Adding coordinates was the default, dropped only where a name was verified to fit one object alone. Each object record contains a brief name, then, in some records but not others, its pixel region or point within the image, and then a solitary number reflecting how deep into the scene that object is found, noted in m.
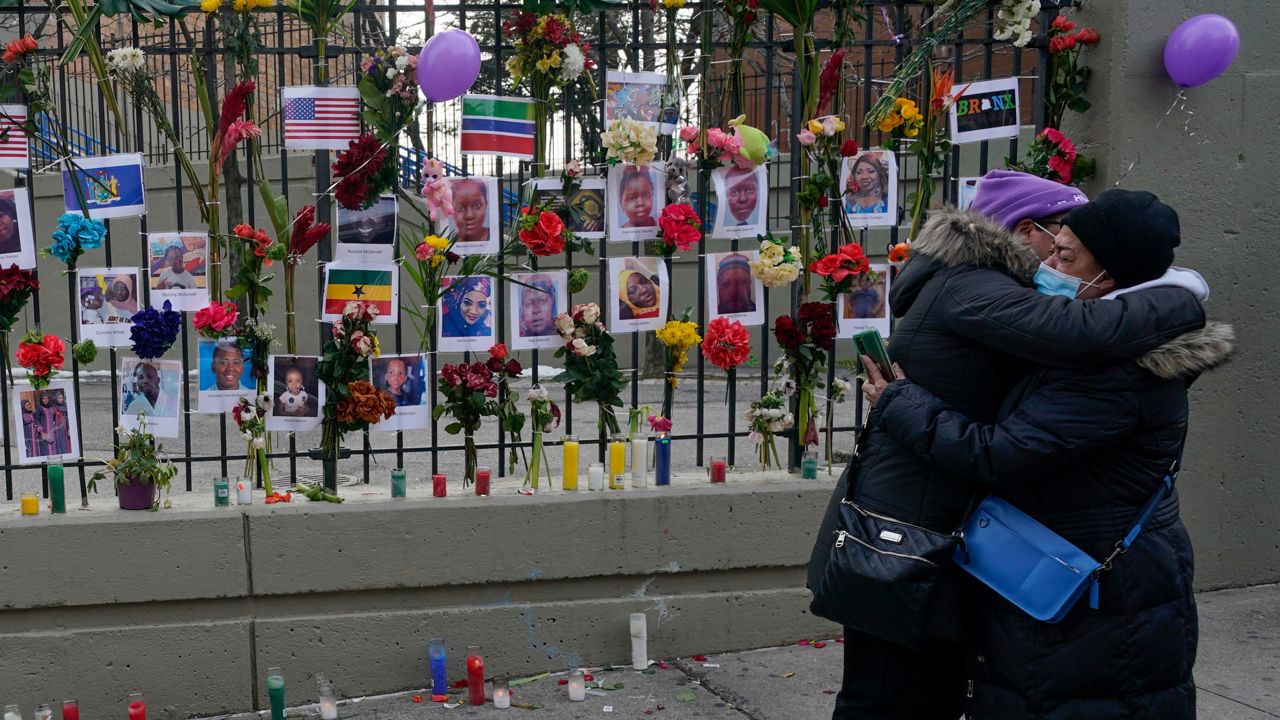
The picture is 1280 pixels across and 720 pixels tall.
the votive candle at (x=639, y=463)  4.54
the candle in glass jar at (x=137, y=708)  3.71
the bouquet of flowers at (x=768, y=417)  4.64
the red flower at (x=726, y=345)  4.47
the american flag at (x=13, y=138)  4.08
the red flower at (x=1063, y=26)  4.81
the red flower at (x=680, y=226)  4.41
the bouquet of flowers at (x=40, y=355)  4.01
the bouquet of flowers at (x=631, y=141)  4.33
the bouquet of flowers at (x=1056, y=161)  4.78
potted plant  4.08
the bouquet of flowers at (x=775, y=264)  4.50
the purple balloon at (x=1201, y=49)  4.60
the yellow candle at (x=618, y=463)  4.49
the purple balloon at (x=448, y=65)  4.05
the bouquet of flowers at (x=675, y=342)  4.43
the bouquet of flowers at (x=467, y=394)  4.29
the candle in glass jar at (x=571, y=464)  4.45
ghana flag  4.23
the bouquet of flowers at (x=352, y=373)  4.17
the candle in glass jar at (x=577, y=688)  4.16
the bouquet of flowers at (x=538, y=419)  4.41
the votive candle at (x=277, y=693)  3.77
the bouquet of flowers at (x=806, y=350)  4.59
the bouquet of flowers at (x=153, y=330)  4.04
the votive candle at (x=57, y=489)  4.04
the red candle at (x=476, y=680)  4.08
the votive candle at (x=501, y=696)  4.10
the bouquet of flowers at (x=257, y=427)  4.20
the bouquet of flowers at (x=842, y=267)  4.56
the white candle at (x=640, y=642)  4.37
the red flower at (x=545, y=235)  4.23
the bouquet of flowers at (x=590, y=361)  4.41
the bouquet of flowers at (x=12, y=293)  4.04
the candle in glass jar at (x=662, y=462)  4.49
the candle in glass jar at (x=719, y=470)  4.59
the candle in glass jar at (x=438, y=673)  4.16
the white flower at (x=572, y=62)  4.27
